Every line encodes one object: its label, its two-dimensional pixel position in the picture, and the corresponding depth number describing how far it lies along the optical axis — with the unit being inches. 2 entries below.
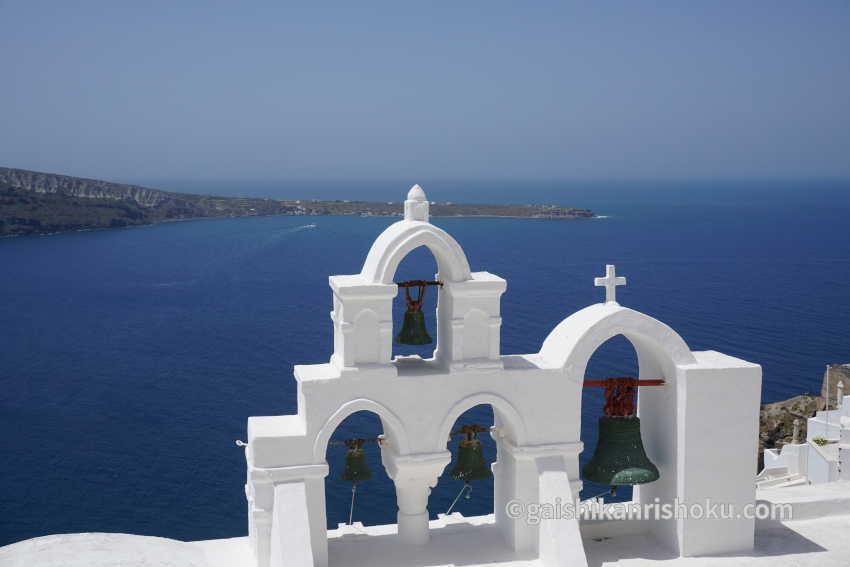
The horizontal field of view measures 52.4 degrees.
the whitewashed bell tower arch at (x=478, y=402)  430.6
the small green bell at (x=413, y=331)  483.2
